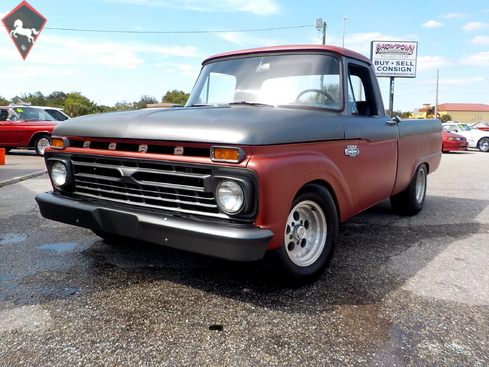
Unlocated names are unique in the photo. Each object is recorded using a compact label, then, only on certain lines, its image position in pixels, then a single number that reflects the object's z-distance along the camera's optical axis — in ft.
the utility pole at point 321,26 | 93.61
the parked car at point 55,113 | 45.61
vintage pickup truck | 8.63
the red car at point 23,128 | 43.88
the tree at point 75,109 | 167.98
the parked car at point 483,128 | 72.54
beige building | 357.00
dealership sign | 91.15
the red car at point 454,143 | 60.29
